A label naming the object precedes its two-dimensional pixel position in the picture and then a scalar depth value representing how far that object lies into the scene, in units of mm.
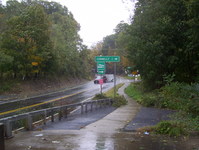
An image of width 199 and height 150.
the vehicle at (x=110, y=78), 65781
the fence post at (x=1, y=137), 5456
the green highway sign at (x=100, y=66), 20781
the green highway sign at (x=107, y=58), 20400
